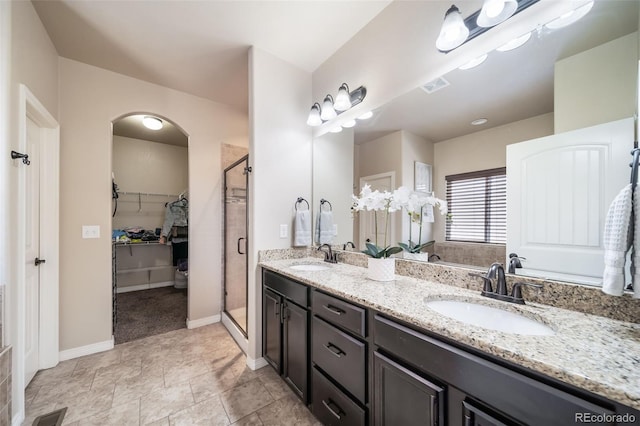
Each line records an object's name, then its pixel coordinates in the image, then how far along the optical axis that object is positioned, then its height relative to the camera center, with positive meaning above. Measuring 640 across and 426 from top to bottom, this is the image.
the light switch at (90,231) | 2.30 -0.18
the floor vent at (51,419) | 1.48 -1.28
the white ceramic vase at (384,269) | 1.47 -0.34
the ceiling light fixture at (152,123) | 3.38 +1.28
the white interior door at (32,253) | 1.85 -0.32
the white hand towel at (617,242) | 0.80 -0.10
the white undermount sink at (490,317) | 0.93 -0.45
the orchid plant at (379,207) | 1.51 +0.04
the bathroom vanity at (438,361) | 0.59 -0.47
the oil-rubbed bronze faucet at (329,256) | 2.12 -0.38
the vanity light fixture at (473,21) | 1.14 +0.96
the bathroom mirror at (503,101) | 0.95 +0.60
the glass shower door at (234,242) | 2.94 -0.36
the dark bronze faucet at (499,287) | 1.06 -0.34
